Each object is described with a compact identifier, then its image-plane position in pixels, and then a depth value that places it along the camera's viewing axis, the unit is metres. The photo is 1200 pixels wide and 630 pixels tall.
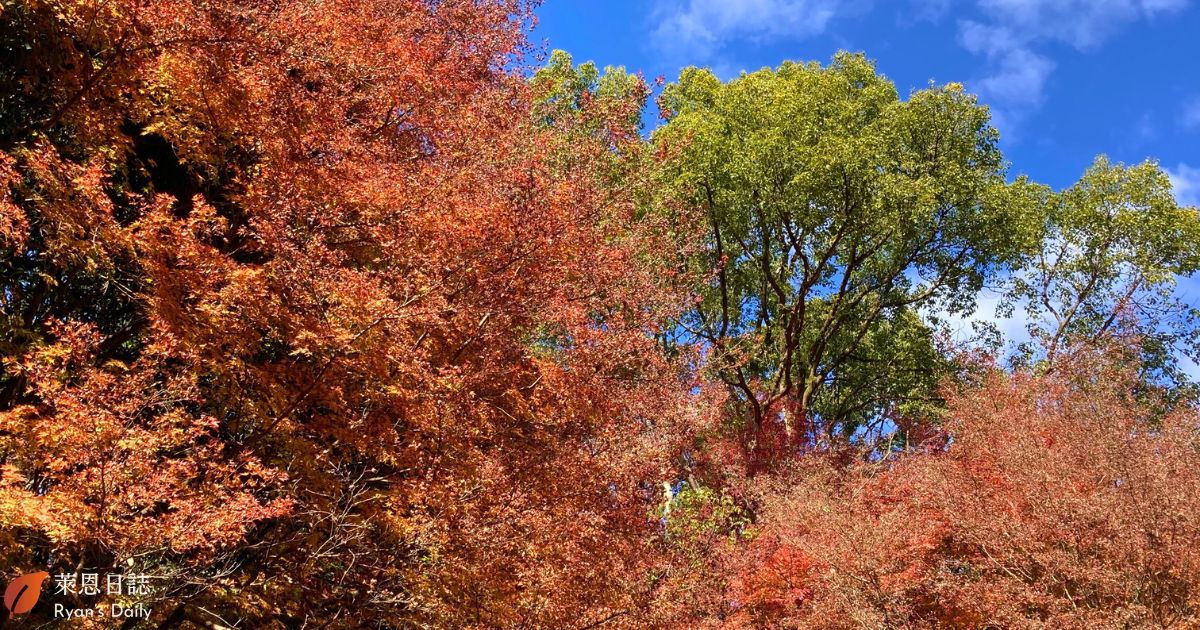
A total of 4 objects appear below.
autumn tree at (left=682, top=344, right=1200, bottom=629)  9.67
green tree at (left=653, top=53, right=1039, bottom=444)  17.89
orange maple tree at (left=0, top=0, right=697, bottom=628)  6.43
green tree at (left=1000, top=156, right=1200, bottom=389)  19.59
